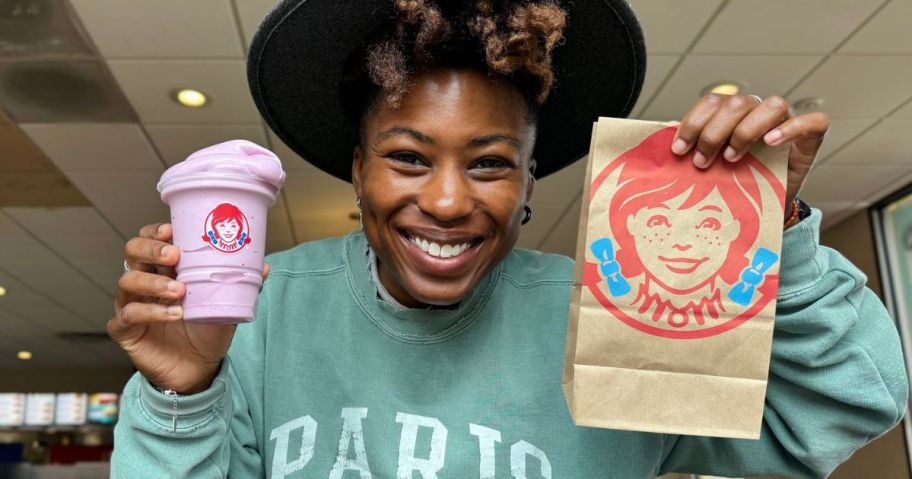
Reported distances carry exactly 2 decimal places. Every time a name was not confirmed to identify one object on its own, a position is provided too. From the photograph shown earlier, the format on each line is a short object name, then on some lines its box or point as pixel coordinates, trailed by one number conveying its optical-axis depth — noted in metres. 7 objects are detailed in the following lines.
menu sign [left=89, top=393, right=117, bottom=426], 12.96
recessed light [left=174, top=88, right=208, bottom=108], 3.78
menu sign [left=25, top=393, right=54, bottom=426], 12.78
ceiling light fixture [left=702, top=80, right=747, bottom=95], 3.75
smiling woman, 0.90
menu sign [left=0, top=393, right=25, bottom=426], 12.71
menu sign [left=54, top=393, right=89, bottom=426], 12.88
